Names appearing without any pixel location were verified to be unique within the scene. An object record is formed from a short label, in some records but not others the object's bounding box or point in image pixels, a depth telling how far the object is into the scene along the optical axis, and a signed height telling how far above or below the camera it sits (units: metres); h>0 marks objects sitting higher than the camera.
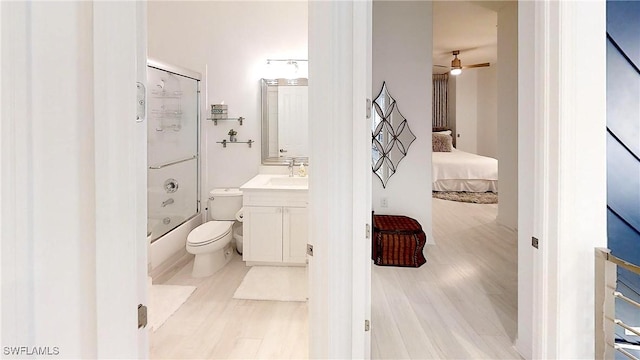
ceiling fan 6.71 +1.87
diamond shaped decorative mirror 4.03 +0.33
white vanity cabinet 3.22 -0.53
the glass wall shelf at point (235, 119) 3.81 +0.49
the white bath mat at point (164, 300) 2.45 -1.00
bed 6.83 -0.14
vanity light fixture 3.78 +1.03
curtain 9.22 +1.69
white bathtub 3.12 -0.69
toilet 3.13 -0.60
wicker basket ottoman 3.44 -0.74
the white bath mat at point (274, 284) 2.83 -0.98
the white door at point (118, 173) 0.75 -0.01
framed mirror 3.80 +0.49
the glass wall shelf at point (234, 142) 3.83 +0.26
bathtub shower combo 3.11 +0.08
